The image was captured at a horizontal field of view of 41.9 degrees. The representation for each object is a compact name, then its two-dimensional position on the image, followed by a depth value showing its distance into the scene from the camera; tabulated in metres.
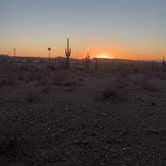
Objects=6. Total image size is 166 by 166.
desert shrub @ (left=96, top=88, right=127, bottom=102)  9.52
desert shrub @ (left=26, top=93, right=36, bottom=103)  9.39
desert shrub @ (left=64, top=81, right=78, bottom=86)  15.20
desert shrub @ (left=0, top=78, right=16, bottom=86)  15.07
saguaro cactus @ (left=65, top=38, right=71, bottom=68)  36.28
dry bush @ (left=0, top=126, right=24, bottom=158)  4.54
